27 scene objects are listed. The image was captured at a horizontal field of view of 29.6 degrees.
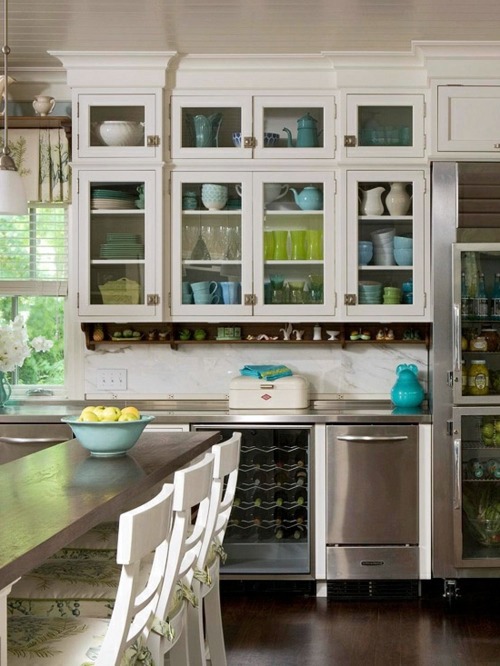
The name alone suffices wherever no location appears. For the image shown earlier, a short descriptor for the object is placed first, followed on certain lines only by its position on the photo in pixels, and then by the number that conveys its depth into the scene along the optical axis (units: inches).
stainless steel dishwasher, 181.5
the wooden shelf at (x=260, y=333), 199.6
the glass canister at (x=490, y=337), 186.7
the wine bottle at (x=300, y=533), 186.4
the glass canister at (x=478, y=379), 184.2
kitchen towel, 193.1
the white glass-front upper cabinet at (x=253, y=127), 191.9
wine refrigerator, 183.8
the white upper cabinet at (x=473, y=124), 186.4
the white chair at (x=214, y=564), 107.5
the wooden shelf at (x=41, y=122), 195.6
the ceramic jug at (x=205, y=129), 192.7
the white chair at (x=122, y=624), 69.3
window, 205.5
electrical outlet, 205.3
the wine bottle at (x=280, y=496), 187.9
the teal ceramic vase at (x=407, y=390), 194.2
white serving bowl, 190.9
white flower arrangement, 188.5
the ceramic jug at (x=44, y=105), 197.2
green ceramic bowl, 120.0
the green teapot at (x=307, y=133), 192.4
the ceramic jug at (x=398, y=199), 191.3
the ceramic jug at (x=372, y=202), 191.6
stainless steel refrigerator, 181.2
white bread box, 190.4
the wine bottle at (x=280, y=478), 187.9
